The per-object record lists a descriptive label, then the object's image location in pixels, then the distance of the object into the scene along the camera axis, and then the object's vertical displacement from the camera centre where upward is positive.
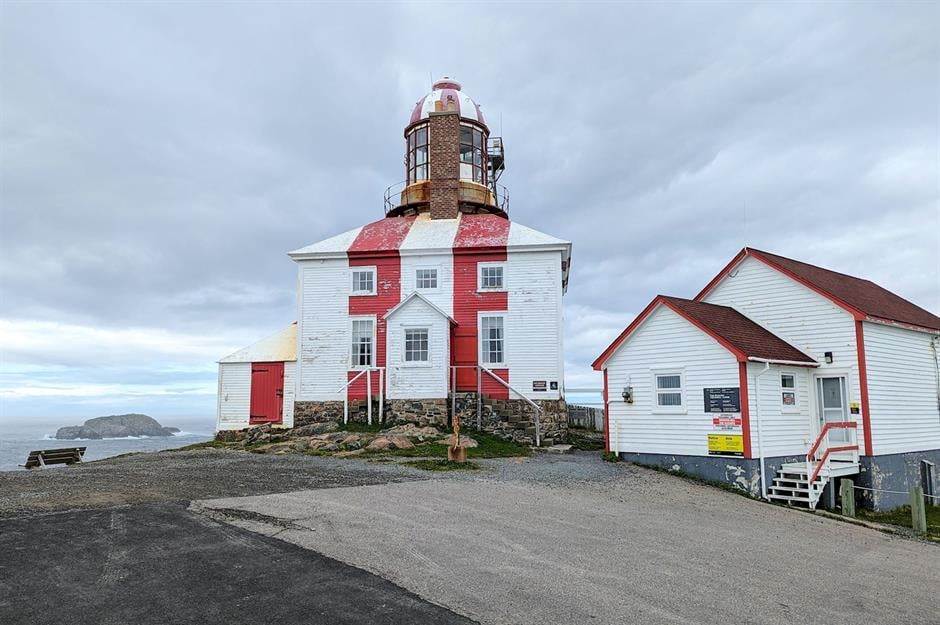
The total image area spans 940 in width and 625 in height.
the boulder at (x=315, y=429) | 22.08 -0.98
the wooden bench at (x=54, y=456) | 19.92 -1.66
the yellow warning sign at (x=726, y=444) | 14.94 -1.12
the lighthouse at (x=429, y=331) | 22.53 +2.35
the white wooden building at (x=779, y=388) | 15.15 +0.14
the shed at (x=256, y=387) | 24.95 +0.50
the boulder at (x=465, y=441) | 19.25 -1.27
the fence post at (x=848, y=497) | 14.01 -2.18
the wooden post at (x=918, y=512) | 12.35 -2.22
